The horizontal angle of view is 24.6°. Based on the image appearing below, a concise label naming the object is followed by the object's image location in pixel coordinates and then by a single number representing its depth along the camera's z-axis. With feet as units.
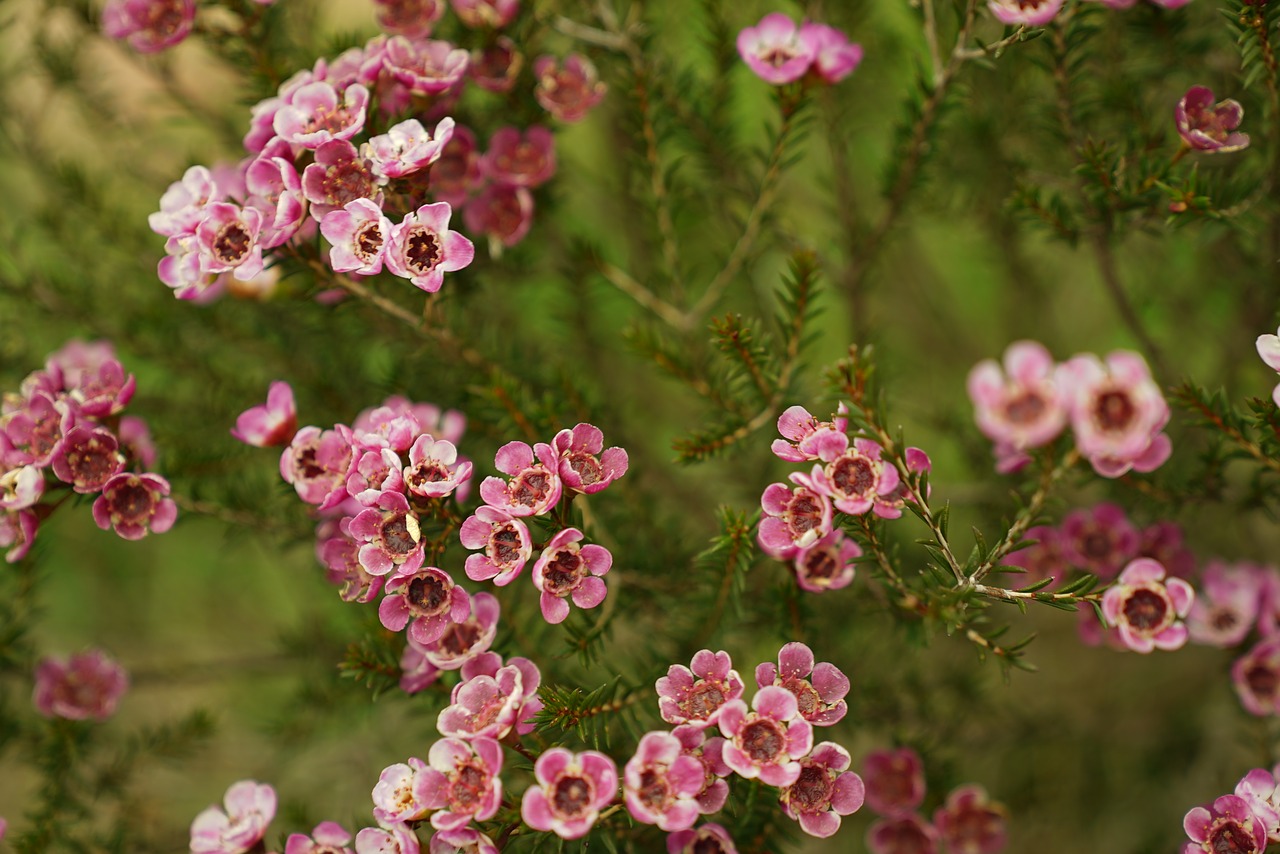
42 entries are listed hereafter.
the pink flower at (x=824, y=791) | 1.44
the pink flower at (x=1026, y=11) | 1.47
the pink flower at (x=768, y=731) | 1.41
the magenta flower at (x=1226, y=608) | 1.60
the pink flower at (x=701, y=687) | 1.45
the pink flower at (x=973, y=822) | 1.62
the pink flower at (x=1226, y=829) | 1.46
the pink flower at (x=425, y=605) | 1.46
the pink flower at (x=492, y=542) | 1.45
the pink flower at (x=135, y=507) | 1.52
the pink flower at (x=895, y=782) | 1.60
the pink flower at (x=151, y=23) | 1.57
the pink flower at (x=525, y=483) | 1.44
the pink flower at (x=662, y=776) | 1.40
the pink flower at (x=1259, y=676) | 1.57
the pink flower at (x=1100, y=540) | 1.59
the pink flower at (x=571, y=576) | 1.45
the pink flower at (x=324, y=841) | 1.47
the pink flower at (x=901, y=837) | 1.60
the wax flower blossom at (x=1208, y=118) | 1.51
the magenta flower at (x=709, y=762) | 1.43
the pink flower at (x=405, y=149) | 1.46
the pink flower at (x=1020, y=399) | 1.37
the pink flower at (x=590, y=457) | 1.46
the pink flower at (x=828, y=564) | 1.50
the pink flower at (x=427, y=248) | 1.45
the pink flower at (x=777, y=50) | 1.55
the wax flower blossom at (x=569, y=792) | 1.39
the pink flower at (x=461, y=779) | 1.40
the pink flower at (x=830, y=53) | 1.56
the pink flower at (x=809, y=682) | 1.45
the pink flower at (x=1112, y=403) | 1.36
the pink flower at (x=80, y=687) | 1.64
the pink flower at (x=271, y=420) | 1.54
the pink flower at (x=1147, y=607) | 1.46
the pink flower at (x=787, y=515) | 1.47
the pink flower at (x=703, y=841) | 1.45
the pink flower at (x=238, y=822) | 1.50
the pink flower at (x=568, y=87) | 1.60
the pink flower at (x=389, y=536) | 1.44
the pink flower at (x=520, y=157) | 1.60
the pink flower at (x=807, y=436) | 1.44
